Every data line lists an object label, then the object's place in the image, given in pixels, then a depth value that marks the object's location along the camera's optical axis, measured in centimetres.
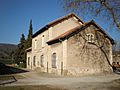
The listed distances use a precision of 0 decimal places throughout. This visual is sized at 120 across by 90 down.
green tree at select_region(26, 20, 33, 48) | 2789
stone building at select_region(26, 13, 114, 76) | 1323
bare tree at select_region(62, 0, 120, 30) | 1004
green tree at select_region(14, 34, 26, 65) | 2953
